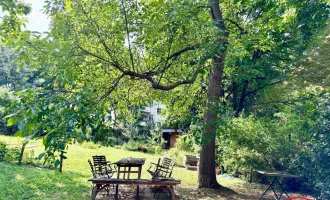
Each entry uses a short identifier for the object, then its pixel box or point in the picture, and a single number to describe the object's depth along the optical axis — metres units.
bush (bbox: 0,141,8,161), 10.25
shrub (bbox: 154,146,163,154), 20.33
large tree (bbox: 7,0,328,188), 4.60
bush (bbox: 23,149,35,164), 10.25
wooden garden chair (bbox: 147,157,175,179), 6.90
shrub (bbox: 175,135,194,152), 16.92
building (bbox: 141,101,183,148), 26.66
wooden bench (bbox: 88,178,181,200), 6.15
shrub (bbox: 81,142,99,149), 19.22
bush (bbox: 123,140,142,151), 21.02
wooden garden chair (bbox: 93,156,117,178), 7.76
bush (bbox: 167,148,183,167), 15.01
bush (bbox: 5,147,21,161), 10.27
